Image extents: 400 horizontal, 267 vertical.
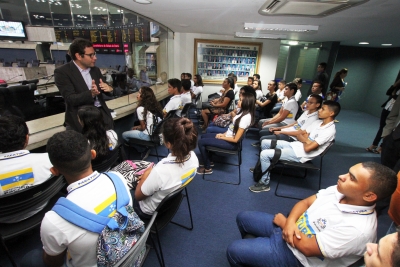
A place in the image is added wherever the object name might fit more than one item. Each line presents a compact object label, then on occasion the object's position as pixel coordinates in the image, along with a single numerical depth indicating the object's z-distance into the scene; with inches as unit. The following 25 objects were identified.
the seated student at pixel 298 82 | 181.7
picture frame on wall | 238.1
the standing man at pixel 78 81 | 72.4
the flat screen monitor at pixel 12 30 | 84.0
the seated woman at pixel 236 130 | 94.3
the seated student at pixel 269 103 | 167.5
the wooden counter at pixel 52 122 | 75.9
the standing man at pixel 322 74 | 200.1
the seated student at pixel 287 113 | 130.3
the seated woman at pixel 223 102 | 160.1
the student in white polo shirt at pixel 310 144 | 84.4
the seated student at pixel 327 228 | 36.5
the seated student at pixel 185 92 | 149.7
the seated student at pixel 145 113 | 105.2
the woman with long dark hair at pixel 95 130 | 65.7
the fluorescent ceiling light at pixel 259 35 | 197.5
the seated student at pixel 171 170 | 48.7
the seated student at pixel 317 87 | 139.7
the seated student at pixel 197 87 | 200.0
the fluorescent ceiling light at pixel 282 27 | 140.7
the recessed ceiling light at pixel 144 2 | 100.3
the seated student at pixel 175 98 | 123.6
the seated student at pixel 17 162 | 46.3
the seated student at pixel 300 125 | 107.2
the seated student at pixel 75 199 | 28.5
